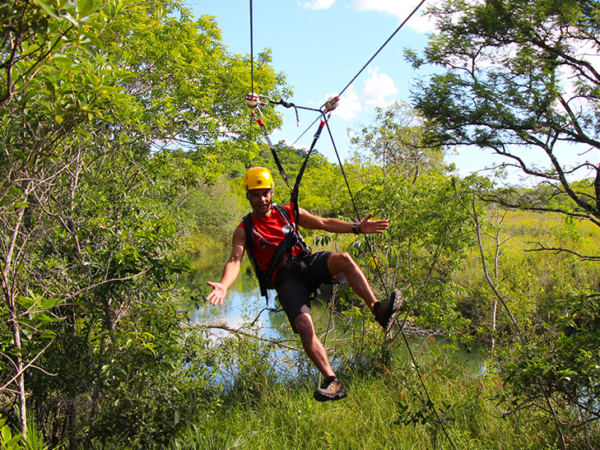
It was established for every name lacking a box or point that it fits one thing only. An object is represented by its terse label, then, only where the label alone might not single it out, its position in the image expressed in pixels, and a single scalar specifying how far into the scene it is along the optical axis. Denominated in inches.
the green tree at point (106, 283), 142.9
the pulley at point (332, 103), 154.4
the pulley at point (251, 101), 152.2
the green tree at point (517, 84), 311.9
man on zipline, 125.7
